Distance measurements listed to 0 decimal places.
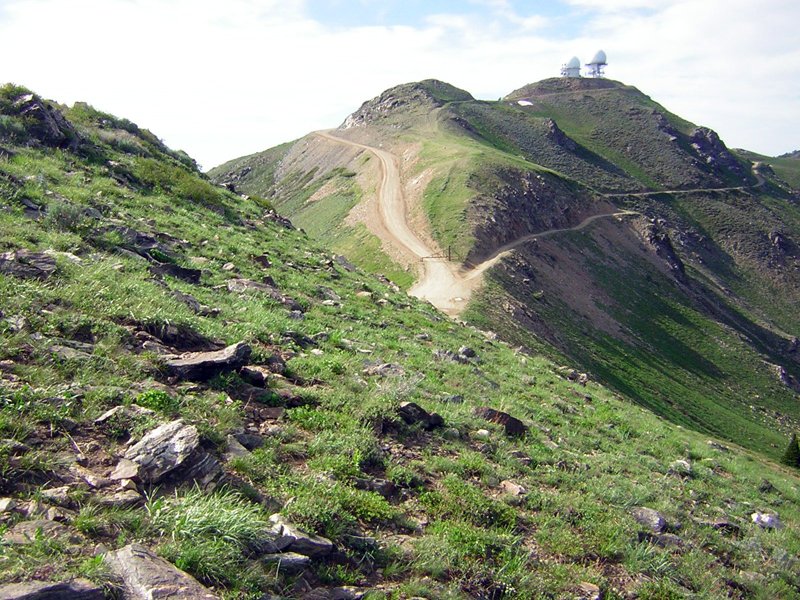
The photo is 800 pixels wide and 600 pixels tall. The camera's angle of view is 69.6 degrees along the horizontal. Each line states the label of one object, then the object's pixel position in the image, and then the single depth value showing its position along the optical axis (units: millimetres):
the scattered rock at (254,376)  7645
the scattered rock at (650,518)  7742
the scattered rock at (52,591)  3432
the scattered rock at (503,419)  9562
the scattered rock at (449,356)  13270
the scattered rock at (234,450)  5840
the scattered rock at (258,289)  12484
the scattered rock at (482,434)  8719
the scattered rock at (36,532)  3986
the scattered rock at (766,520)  9789
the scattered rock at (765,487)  12909
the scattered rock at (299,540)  4910
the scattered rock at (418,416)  8227
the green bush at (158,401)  6074
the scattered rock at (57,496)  4547
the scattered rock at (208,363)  7109
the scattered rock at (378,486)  6344
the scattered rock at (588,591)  5875
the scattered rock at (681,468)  11039
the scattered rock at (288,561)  4648
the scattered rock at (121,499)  4672
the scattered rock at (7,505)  4270
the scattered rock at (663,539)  7410
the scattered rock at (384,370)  9848
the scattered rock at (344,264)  21516
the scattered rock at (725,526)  8664
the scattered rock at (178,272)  11242
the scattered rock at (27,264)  8117
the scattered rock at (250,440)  6236
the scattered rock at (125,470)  5052
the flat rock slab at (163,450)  5152
